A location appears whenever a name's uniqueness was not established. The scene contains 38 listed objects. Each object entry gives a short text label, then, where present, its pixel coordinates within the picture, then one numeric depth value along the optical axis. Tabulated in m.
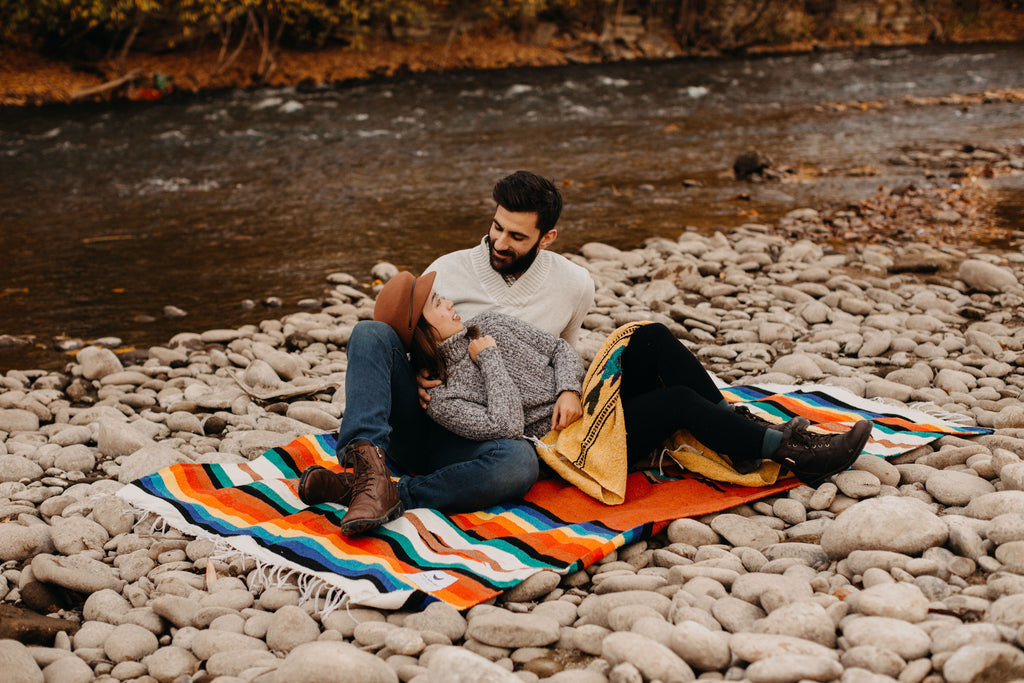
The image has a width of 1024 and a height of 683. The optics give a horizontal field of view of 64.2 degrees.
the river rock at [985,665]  1.74
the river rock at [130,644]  2.18
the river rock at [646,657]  1.92
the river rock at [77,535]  2.73
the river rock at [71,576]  2.45
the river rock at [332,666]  1.94
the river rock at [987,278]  5.44
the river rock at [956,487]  2.69
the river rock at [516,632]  2.20
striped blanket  2.44
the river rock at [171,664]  2.12
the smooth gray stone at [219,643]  2.19
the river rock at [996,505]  2.46
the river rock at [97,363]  4.81
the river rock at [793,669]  1.80
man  2.82
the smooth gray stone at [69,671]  2.07
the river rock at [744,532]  2.69
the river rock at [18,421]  3.95
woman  2.92
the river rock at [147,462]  3.27
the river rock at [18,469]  3.29
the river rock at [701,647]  1.96
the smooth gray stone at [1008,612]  1.91
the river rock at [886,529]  2.37
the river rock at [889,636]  1.87
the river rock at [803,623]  1.99
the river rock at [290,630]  2.23
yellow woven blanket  3.00
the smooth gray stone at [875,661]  1.82
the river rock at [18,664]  2.00
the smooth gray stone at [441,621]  2.27
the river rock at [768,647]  1.88
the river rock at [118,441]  3.58
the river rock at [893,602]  2.02
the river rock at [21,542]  2.65
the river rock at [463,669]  1.83
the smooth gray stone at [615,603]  2.27
